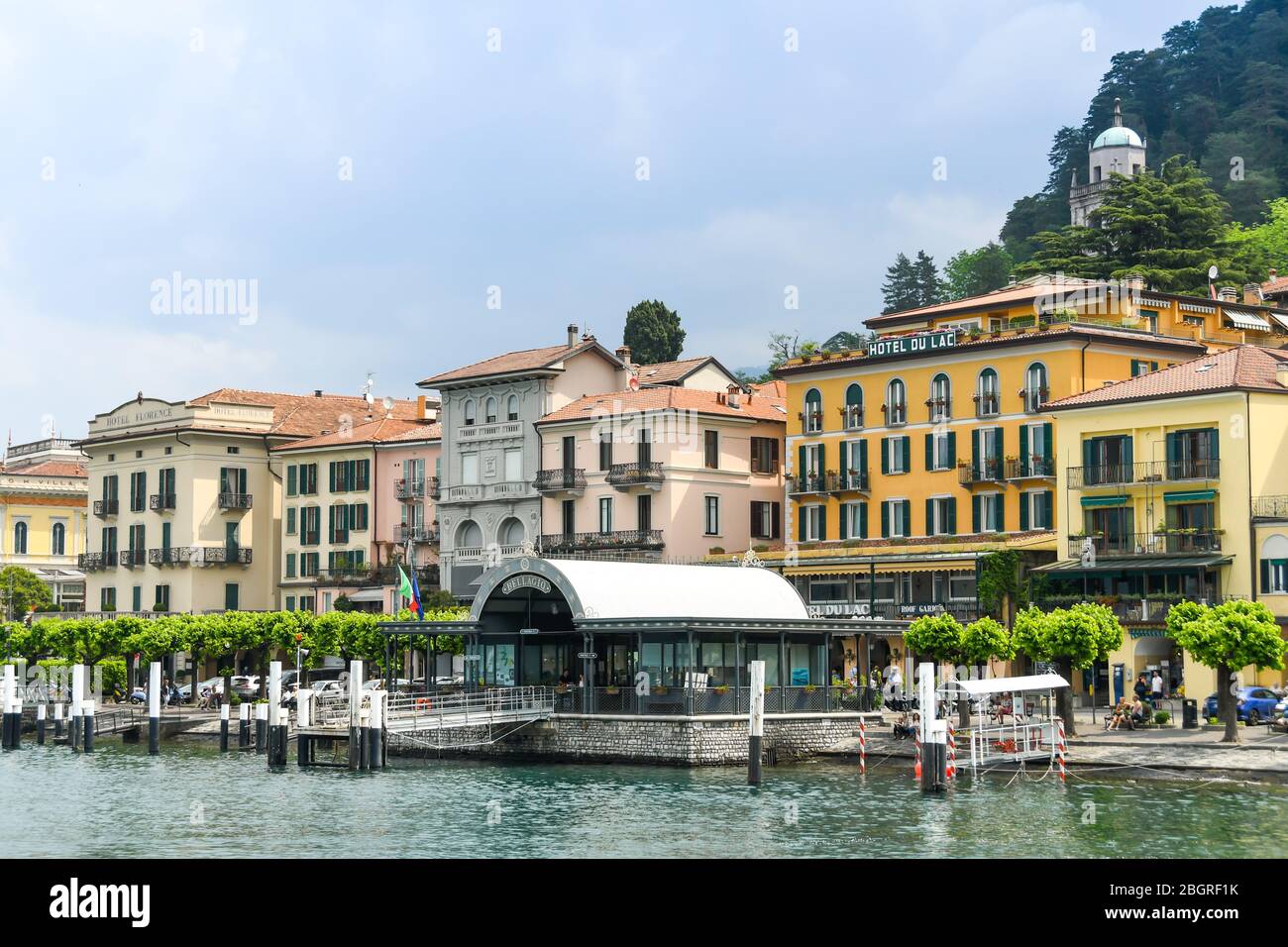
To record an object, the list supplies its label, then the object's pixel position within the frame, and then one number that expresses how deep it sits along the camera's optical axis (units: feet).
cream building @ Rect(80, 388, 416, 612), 336.49
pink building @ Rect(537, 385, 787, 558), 280.92
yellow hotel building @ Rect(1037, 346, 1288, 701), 211.41
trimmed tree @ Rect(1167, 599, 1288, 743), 166.81
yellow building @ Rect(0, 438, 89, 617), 389.39
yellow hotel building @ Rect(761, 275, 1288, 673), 243.19
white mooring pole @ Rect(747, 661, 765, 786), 161.78
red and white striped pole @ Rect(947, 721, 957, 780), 156.66
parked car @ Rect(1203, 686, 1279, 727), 186.80
